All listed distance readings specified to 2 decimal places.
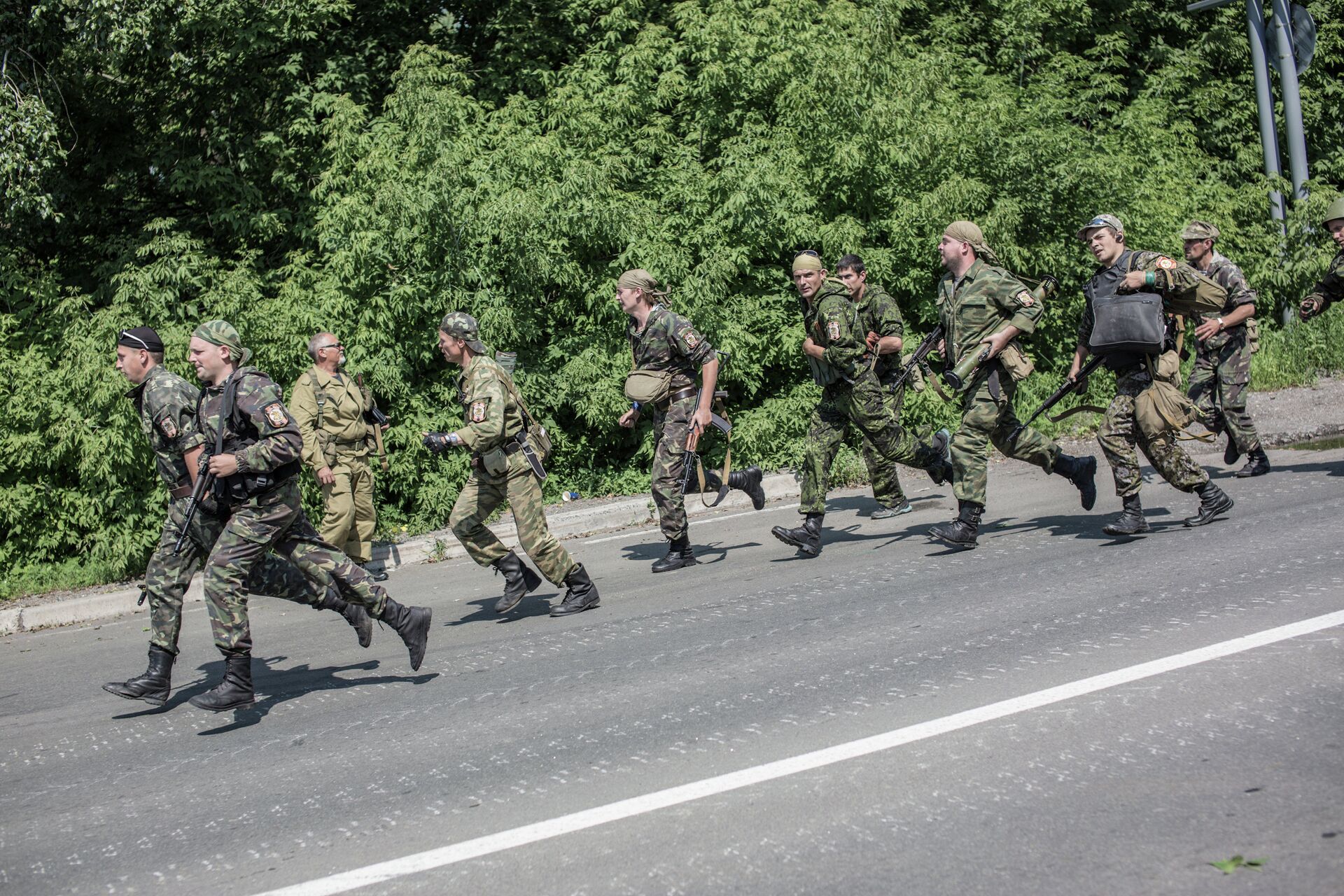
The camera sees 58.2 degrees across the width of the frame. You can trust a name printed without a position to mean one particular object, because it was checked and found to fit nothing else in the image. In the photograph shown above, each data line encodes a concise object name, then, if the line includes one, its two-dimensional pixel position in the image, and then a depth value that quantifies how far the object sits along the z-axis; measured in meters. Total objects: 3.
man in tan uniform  9.04
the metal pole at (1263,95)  15.04
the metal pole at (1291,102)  14.88
